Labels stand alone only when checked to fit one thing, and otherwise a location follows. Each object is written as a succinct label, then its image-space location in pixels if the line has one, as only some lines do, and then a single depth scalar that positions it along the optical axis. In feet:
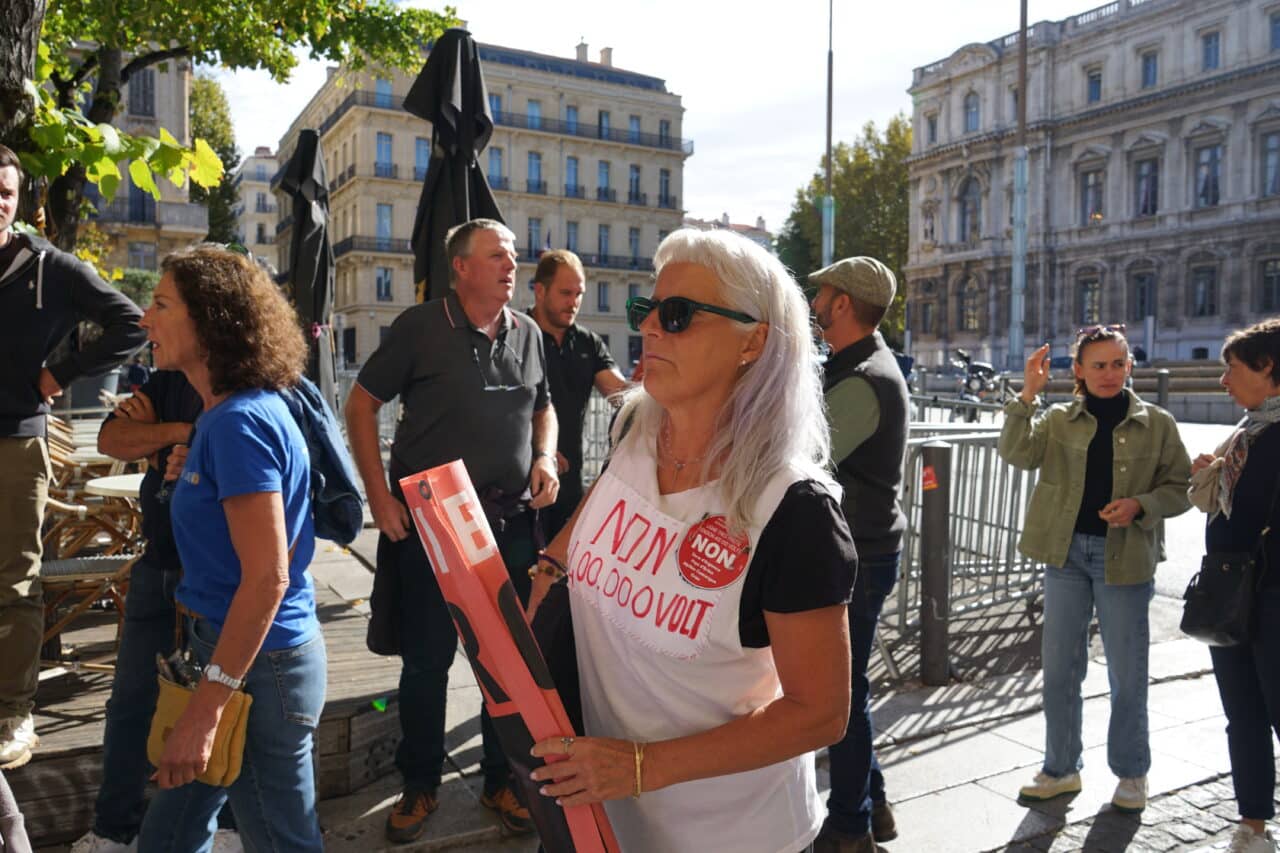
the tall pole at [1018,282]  112.96
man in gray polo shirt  11.25
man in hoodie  10.94
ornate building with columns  146.10
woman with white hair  5.18
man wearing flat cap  10.53
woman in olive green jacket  12.58
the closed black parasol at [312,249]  25.90
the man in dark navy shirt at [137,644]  9.33
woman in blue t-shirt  6.83
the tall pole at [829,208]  85.45
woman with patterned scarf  11.08
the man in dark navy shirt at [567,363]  15.16
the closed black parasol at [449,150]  16.71
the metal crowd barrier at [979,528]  19.60
